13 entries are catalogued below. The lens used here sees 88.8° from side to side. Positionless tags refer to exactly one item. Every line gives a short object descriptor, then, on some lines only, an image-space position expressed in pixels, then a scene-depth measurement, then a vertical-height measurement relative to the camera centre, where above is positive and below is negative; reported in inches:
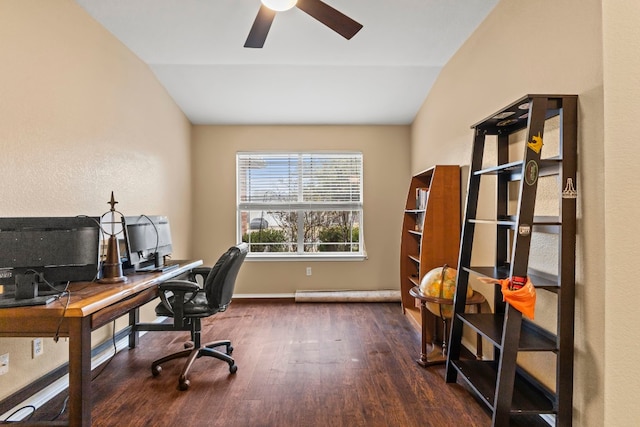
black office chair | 95.6 -27.8
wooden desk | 62.2 -22.7
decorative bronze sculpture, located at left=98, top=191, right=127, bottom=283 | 86.7 -14.5
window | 184.2 +4.7
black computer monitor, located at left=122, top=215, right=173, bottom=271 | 101.5 -9.8
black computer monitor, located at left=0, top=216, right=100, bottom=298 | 65.6 -8.4
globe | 102.3 -24.0
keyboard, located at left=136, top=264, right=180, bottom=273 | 104.5 -18.8
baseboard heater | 172.1 -44.6
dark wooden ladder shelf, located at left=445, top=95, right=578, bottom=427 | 65.1 -14.4
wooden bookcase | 120.8 -3.5
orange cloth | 64.9 -17.2
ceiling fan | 76.4 +48.5
